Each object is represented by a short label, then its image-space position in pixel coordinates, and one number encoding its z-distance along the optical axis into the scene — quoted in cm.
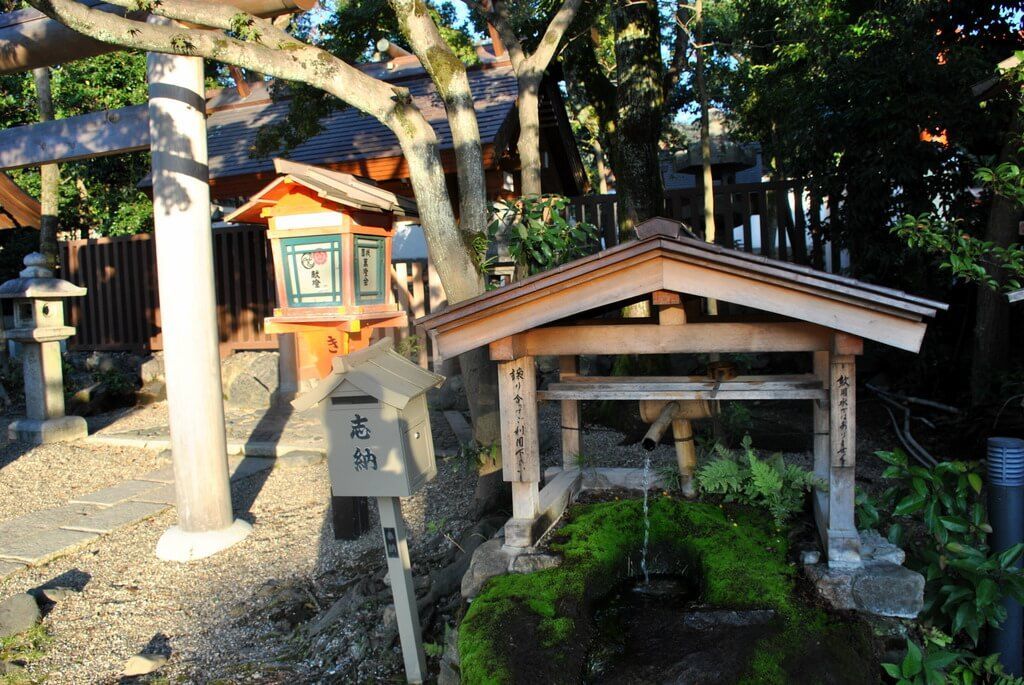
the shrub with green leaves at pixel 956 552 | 365
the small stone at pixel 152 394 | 1105
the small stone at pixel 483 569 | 379
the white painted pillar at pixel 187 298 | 557
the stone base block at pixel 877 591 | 341
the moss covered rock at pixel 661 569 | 296
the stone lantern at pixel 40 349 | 897
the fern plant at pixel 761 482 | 422
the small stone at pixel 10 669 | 410
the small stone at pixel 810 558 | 369
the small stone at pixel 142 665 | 419
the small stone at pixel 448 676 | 338
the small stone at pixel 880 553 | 364
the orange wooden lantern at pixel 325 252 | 513
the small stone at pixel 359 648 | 420
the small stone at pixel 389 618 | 432
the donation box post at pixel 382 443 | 367
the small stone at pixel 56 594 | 500
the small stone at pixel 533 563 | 375
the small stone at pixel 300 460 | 782
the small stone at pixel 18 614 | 454
